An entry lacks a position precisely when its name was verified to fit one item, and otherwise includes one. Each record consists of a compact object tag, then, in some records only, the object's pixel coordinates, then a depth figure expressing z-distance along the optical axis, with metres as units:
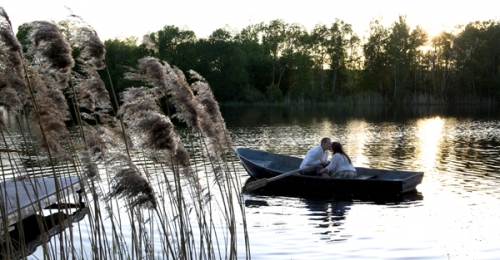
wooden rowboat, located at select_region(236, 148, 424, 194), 12.81
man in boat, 13.72
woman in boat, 13.52
